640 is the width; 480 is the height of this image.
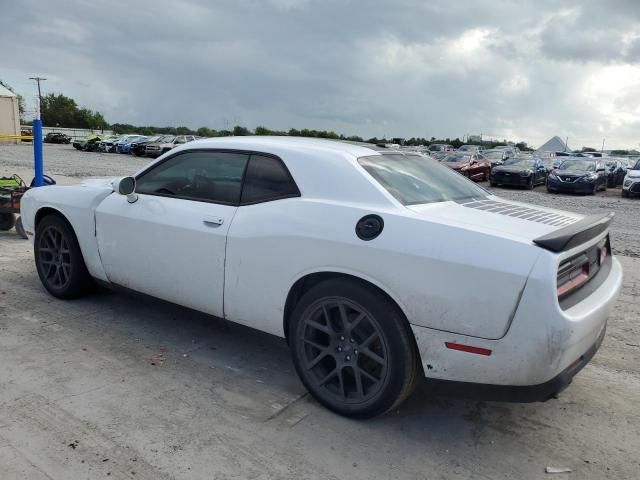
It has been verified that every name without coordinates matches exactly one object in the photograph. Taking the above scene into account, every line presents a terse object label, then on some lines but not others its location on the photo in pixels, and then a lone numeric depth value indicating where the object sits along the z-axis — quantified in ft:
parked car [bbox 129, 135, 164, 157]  122.52
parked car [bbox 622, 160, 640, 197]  64.54
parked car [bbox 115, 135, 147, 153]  129.20
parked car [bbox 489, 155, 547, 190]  71.26
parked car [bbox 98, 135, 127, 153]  135.54
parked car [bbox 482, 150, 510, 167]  93.86
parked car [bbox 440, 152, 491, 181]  77.48
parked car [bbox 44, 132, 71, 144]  182.24
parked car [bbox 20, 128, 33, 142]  168.49
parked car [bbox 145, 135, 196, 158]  120.26
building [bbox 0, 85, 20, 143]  157.69
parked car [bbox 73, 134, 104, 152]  136.46
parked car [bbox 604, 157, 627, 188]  82.06
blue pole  27.07
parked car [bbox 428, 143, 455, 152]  138.32
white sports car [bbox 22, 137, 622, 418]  8.27
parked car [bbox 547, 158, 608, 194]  66.23
